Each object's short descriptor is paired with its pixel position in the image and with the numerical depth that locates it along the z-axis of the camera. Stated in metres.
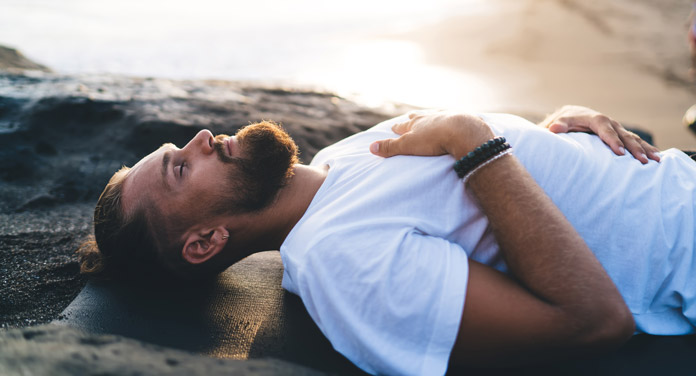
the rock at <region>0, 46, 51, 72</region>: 4.17
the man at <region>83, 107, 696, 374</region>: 0.94
